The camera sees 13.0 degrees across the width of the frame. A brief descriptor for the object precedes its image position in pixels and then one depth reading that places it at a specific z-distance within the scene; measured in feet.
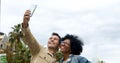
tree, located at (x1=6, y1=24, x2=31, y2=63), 61.59
